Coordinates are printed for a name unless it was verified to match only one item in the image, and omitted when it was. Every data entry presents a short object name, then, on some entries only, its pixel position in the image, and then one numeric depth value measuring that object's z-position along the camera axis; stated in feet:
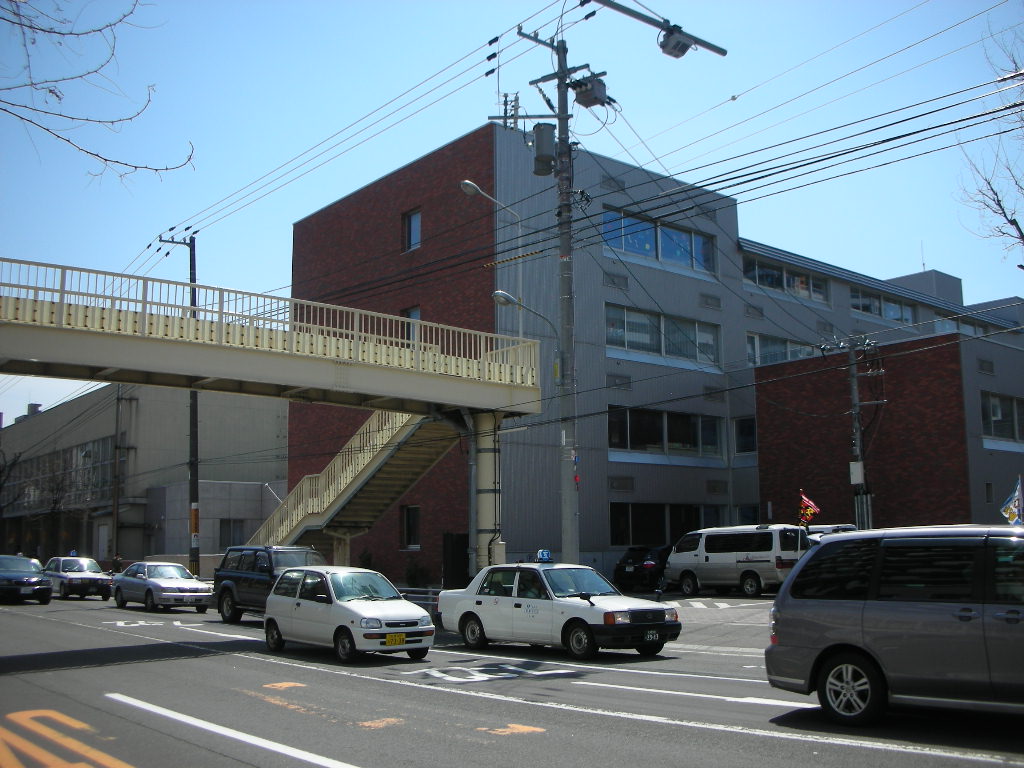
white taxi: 46.52
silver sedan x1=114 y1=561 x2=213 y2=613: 87.20
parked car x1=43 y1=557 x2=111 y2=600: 104.73
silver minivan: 24.90
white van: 86.28
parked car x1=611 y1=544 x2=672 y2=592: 97.35
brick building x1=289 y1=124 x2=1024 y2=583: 101.86
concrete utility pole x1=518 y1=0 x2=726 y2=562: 61.41
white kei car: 46.85
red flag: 93.40
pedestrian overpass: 54.34
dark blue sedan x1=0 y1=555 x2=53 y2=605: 94.43
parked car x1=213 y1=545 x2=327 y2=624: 70.44
